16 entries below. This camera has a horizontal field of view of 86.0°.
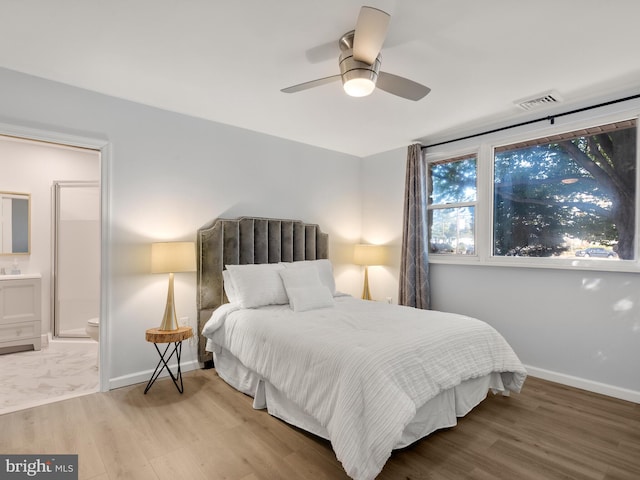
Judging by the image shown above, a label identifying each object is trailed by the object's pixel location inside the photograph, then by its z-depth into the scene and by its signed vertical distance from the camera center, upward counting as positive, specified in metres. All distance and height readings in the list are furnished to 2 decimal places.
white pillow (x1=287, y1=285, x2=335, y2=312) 3.16 -0.54
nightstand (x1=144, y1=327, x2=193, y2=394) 2.86 -0.83
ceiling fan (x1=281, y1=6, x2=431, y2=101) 1.72 +1.07
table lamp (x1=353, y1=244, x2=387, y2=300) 4.54 -0.19
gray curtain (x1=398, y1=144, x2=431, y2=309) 4.12 +0.03
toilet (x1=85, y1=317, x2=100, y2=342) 3.48 -0.88
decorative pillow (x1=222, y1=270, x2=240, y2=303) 3.33 -0.45
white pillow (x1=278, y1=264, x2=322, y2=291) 3.36 -0.36
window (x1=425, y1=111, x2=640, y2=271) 2.96 +0.44
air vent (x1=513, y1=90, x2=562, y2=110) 2.94 +1.25
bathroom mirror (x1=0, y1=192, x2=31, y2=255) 4.14 +0.24
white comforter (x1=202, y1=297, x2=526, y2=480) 1.77 -0.77
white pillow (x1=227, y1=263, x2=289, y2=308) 3.21 -0.42
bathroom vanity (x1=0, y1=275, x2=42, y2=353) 3.87 -0.79
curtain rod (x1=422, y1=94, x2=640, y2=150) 2.87 +1.18
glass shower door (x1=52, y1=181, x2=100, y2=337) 4.43 -0.20
